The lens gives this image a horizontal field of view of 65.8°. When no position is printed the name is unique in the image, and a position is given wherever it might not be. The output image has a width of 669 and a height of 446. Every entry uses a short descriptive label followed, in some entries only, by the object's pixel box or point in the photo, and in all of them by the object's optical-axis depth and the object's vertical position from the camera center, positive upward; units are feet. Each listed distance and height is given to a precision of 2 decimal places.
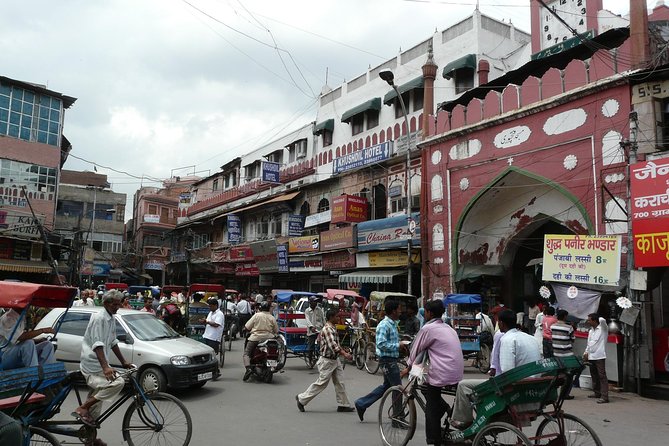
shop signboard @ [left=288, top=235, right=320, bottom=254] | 83.15 +6.31
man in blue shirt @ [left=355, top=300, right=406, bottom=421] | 22.45 -3.07
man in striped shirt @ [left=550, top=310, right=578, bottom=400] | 31.55 -3.15
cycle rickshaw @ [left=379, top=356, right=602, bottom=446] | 14.74 -3.60
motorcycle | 34.53 -5.23
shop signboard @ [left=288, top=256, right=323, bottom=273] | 84.51 +3.05
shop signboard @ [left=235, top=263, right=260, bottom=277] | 103.38 +2.35
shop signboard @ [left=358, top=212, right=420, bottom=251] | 61.82 +6.41
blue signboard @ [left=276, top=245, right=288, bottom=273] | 92.22 +4.34
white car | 28.04 -3.98
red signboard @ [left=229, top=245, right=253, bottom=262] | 104.85 +5.60
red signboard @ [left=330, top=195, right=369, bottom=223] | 73.87 +10.60
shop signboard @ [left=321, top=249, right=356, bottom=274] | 75.87 +3.28
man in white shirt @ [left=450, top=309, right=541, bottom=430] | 16.57 -2.32
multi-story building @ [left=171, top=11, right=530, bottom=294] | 64.59 +16.82
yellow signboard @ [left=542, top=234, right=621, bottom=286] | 34.91 +1.92
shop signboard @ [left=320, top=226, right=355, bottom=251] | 74.02 +6.50
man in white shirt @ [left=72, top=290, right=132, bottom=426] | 17.31 -2.88
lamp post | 53.73 +10.17
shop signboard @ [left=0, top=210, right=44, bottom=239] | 94.79 +9.49
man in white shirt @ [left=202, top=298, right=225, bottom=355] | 38.10 -3.53
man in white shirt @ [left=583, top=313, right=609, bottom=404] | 31.07 -4.16
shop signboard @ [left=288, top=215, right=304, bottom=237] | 90.48 +9.84
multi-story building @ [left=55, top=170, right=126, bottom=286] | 143.43 +16.61
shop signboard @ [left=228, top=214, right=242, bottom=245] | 109.09 +10.83
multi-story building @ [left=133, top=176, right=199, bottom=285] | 160.25 +14.57
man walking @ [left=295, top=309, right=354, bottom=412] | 25.67 -4.46
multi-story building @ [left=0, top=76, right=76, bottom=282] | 96.07 +20.54
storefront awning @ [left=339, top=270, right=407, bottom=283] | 66.29 +0.92
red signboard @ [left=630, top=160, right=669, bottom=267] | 32.01 +4.76
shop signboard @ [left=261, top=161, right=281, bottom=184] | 94.89 +20.06
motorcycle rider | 34.73 -3.39
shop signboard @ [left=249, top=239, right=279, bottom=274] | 96.02 +4.86
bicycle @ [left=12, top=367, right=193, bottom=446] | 16.80 -4.70
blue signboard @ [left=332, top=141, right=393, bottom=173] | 71.29 +18.17
